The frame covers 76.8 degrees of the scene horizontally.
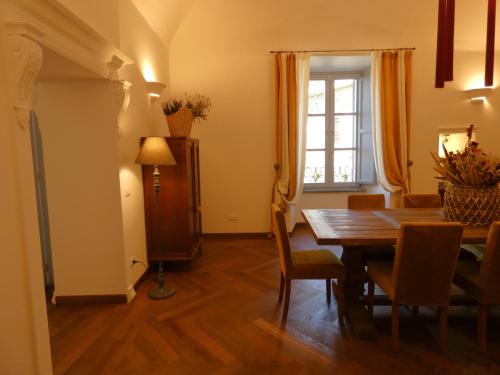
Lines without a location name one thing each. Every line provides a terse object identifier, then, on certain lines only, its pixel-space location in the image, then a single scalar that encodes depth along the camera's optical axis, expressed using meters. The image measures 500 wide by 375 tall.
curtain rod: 4.63
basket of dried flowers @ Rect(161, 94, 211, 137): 3.52
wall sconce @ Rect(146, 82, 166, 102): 3.64
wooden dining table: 2.17
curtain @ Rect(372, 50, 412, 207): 4.63
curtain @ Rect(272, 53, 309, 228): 4.66
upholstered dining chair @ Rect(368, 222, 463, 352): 1.97
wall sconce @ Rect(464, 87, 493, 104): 4.66
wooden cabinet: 3.51
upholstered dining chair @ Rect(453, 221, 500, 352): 2.01
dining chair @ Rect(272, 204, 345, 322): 2.50
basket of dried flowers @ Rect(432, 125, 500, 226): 2.27
